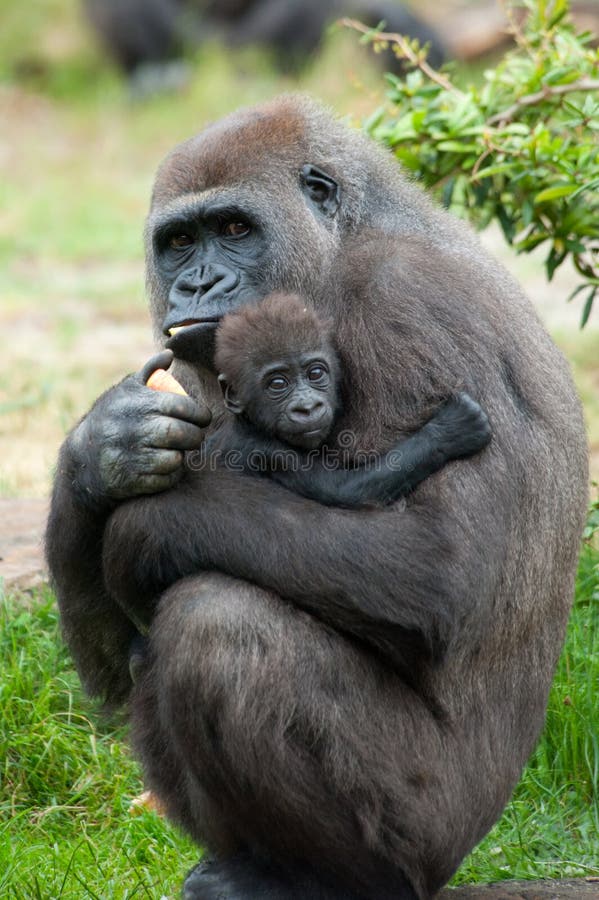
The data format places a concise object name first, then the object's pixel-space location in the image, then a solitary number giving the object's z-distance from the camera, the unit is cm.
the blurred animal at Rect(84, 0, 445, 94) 3916
